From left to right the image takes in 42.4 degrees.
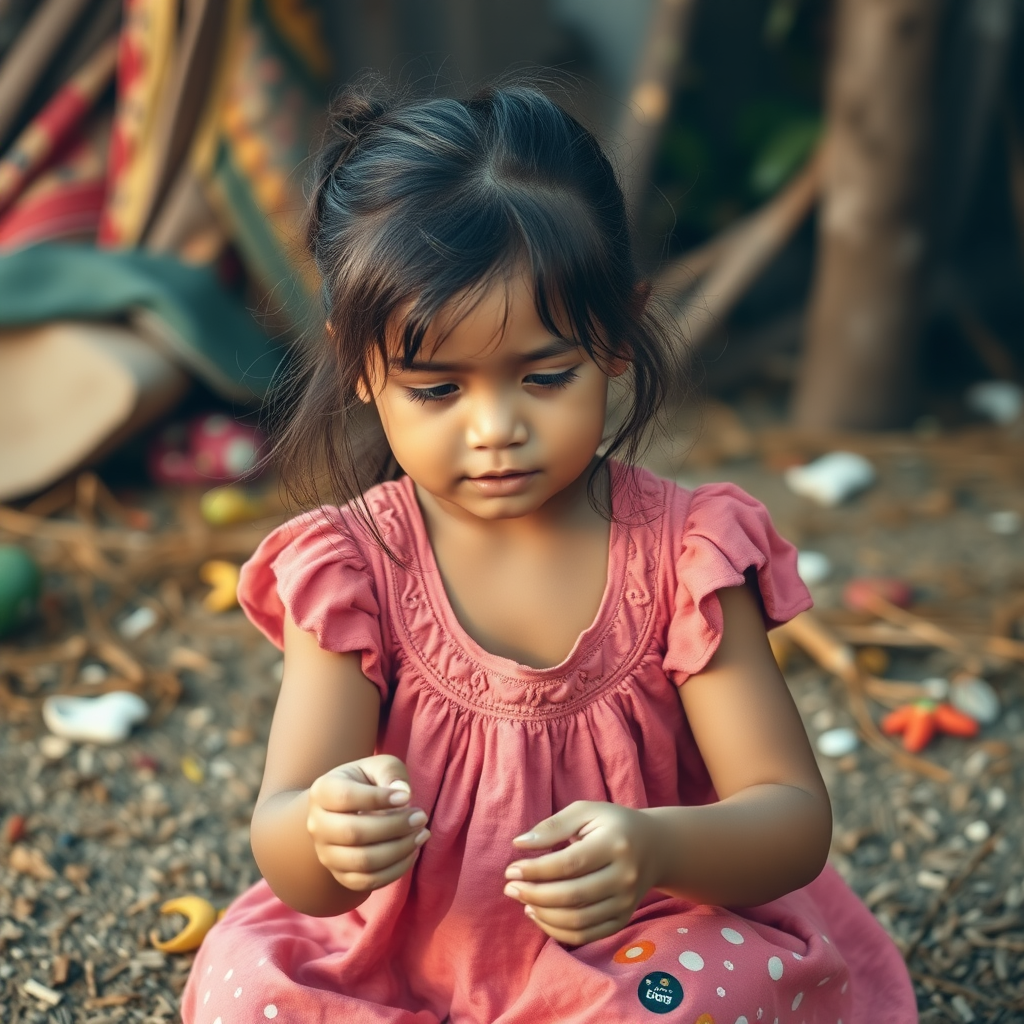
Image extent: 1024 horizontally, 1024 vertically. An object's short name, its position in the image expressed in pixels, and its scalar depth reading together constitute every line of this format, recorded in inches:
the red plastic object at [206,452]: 114.7
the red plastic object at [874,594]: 94.9
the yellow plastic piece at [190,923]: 63.6
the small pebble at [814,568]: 99.6
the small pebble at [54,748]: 79.8
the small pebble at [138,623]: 93.1
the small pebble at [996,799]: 75.3
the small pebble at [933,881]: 69.5
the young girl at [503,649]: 43.6
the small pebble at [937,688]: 85.2
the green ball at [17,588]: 89.6
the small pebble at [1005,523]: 107.3
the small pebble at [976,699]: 83.1
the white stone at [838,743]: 80.4
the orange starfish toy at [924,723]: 80.4
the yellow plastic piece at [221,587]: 95.9
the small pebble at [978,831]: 73.1
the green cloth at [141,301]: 112.7
